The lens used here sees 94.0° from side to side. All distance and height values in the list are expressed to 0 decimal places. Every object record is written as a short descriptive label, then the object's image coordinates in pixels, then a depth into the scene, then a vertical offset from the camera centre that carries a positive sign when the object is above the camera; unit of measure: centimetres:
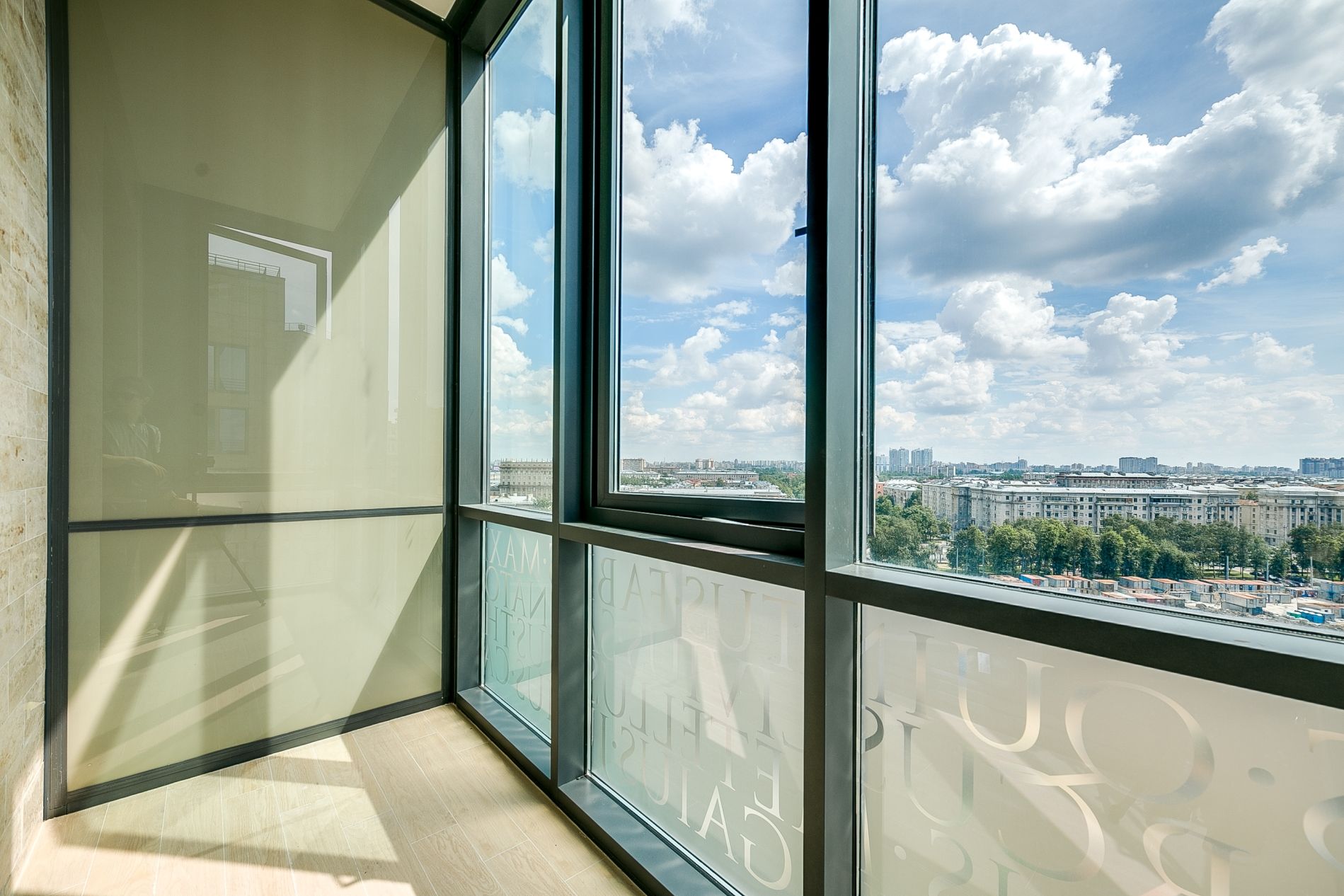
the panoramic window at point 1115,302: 80 +23
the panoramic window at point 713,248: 148 +55
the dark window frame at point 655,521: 93 -18
